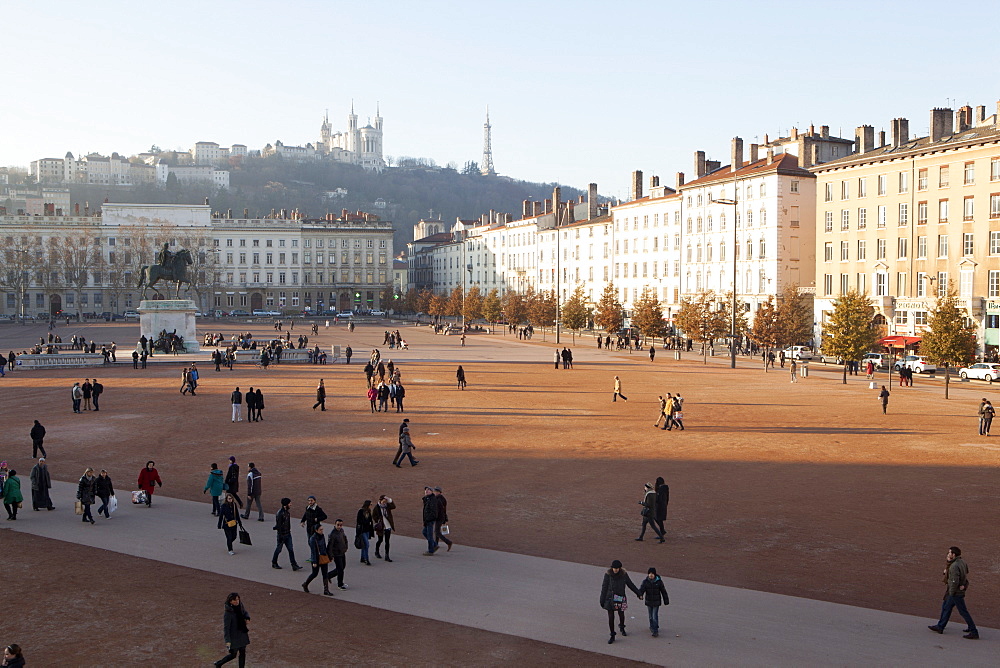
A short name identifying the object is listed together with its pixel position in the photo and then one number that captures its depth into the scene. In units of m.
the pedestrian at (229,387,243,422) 30.78
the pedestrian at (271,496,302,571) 14.73
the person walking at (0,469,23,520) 17.89
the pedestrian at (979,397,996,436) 29.25
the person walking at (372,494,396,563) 15.64
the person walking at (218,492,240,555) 15.65
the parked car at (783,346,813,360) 65.56
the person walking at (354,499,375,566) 15.31
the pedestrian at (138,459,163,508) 18.92
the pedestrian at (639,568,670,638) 12.12
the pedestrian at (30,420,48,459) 24.19
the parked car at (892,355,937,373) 55.62
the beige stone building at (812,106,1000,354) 57.84
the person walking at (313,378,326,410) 34.55
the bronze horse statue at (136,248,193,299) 59.88
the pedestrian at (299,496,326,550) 14.66
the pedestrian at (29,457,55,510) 18.73
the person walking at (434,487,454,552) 15.84
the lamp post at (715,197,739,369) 58.97
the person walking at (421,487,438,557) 15.77
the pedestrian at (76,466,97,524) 17.66
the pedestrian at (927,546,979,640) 12.12
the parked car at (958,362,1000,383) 50.56
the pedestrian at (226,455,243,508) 18.50
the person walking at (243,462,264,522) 18.14
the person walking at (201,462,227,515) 18.24
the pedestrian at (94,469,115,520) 17.81
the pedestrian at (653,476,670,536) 16.70
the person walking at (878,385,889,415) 34.34
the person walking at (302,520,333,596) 13.84
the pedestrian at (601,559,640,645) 12.05
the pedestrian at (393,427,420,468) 23.30
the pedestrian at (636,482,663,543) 16.69
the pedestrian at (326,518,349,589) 13.91
